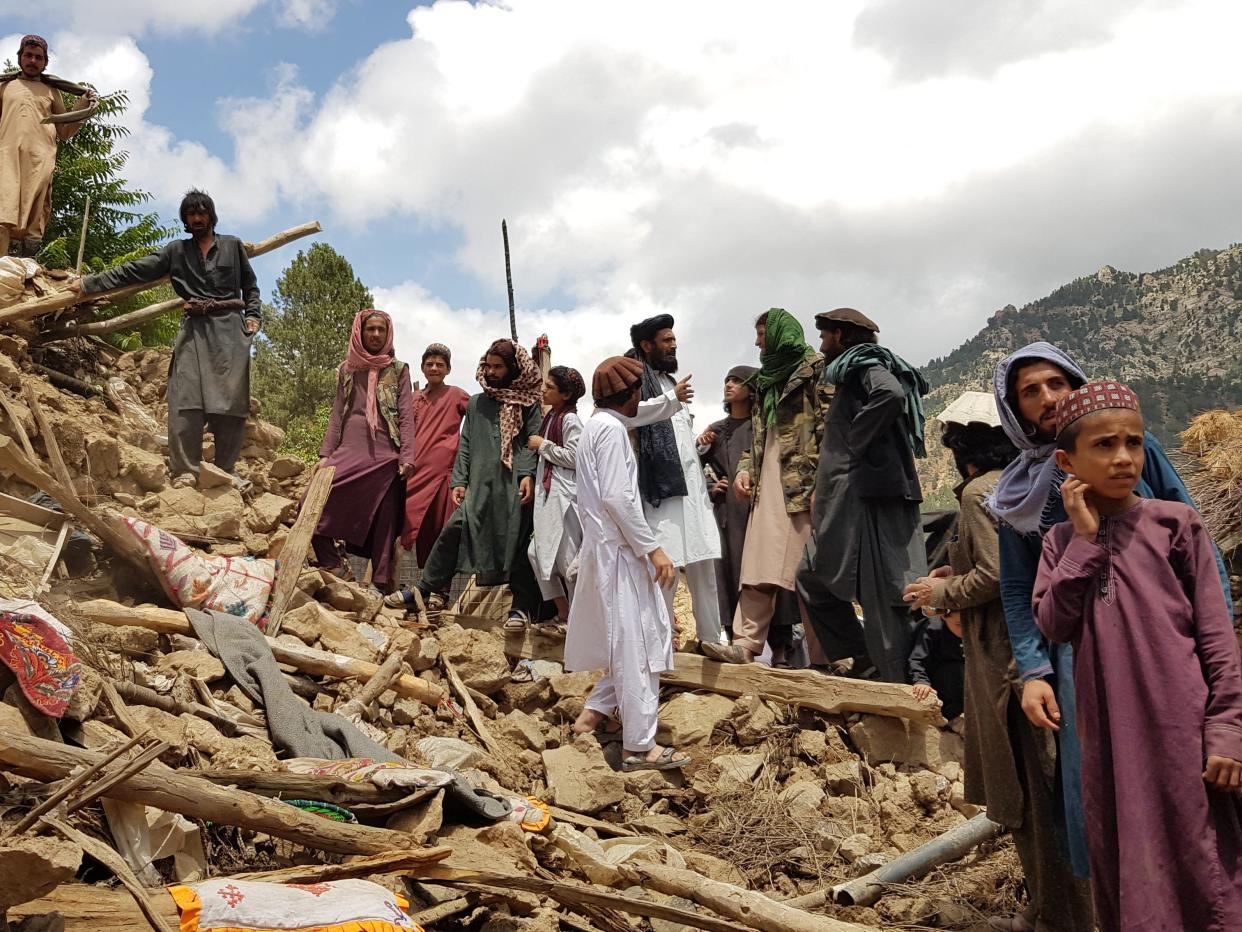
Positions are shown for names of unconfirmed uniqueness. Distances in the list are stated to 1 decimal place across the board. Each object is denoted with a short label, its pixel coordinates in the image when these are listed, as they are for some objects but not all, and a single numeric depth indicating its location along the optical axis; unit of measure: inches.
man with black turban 225.5
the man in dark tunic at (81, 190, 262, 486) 271.0
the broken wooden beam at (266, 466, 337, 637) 215.9
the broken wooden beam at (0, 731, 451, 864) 106.3
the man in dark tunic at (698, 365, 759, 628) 245.8
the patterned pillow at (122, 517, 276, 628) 204.5
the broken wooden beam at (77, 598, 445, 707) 184.4
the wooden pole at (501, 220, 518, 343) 598.2
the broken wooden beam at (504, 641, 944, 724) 199.2
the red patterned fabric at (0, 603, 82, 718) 126.4
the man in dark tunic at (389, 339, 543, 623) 254.7
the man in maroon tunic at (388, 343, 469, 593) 280.7
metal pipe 142.5
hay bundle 319.0
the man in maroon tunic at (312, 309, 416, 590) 269.0
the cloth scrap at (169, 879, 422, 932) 95.8
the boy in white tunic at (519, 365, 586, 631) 238.4
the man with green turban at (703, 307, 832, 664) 220.8
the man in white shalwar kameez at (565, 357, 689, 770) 189.3
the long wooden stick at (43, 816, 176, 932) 91.4
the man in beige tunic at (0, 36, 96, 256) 314.7
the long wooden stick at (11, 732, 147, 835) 93.4
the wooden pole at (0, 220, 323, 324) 291.1
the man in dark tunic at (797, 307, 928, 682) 200.1
